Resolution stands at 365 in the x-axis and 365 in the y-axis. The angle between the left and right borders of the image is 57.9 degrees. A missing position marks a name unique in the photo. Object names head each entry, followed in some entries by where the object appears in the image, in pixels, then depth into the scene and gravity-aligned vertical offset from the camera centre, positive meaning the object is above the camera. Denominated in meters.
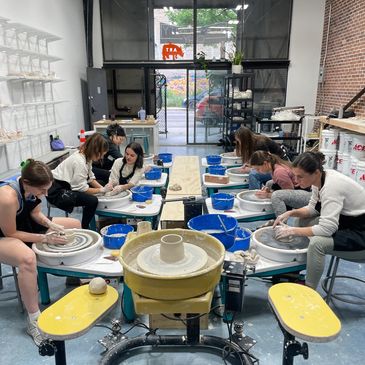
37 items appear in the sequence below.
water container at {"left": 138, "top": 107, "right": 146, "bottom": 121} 7.20 -0.49
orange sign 8.86 +1.06
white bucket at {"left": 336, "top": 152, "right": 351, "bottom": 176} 5.18 -1.09
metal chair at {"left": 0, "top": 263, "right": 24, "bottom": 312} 2.39 -1.47
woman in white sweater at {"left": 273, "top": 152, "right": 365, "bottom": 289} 2.08 -0.79
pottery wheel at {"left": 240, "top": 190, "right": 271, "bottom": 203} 2.84 -0.90
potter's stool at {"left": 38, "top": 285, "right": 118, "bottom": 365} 1.35 -0.94
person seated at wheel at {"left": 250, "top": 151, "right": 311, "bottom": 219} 2.75 -0.81
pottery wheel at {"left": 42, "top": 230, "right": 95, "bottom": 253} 2.03 -0.93
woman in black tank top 2.00 -0.89
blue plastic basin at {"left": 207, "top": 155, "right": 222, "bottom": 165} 4.31 -0.86
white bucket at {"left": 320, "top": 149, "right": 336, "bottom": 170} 5.87 -1.13
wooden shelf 4.75 -0.48
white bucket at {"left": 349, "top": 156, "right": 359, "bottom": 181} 4.78 -1.06
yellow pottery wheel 1.04 -0.60
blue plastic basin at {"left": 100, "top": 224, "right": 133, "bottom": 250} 2.13 -0.94
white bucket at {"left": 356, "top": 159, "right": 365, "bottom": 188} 4.59 -1.08
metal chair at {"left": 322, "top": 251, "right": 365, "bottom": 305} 2.38 -1.47
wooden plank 3.49 -1.00
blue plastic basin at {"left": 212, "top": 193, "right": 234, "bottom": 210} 2.76 -0.90
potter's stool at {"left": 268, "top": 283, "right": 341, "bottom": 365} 1.32 -0.92
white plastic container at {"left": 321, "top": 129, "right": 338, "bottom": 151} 5.84 -0.80
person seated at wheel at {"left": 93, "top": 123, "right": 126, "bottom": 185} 4.04 -0.79
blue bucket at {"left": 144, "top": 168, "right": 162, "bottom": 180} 3.62 -0.88
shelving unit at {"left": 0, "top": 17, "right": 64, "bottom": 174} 4.57 -0.01
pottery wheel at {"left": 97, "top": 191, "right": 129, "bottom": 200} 2.93 -0.91
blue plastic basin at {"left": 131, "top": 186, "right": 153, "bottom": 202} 2.98 -0.90
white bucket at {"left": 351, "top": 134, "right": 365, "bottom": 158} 4.86 -0.76
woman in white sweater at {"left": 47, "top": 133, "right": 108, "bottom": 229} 2.95 -0.80
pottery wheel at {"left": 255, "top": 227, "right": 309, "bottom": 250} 2.11 -0.94
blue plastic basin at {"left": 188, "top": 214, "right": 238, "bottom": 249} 2.16 -0.84
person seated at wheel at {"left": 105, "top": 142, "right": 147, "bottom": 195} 3.33 -0.76
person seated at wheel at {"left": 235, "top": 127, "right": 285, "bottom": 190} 3.55 -0.60
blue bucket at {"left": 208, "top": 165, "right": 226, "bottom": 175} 3.79 -0.87
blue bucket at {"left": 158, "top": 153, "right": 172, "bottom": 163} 4.42 -0.85
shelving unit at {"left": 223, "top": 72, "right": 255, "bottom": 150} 7.45 -0.28
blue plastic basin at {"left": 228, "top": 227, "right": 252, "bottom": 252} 2.07 -0.92
